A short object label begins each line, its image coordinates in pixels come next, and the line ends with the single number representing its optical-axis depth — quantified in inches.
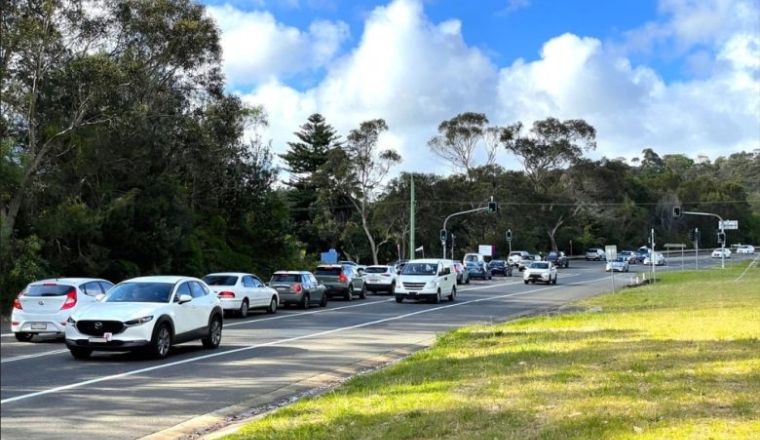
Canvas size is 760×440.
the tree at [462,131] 3656.5
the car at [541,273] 2082.9
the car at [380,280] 1660.9
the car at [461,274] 2091.3
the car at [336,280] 1419.8
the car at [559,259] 3371.1
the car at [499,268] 2672.2
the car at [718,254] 4360.2
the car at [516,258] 3235.7
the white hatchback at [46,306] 731.4
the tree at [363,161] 2925.7
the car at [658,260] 3391.2
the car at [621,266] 2951.5
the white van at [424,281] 1293.1
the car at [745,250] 4854.1
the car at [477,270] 2343.8
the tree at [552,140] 3885.3
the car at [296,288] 1208.2
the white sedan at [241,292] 1046.4
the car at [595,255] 4227.4
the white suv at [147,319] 566.9
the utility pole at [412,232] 2218.3
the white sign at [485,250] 3243.1
